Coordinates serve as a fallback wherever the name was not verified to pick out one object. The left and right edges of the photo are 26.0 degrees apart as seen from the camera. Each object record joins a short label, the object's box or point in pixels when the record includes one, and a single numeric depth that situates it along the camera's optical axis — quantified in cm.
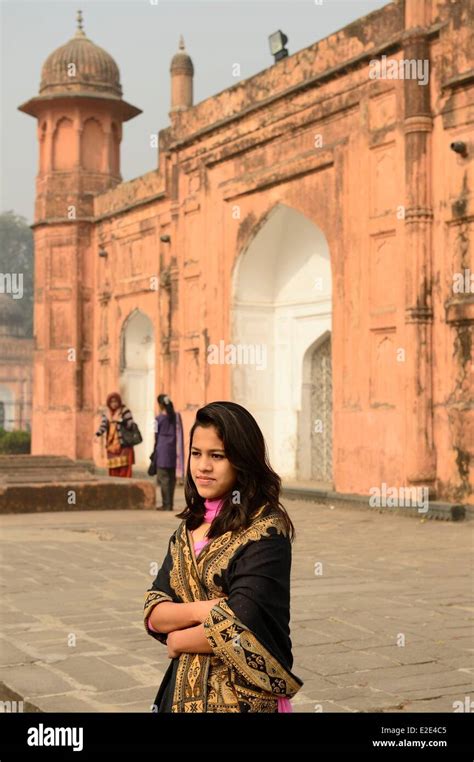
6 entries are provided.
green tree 5791
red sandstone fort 1086
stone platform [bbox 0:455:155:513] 1098
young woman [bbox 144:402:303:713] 212
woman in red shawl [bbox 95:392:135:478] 1188
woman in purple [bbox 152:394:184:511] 1127
